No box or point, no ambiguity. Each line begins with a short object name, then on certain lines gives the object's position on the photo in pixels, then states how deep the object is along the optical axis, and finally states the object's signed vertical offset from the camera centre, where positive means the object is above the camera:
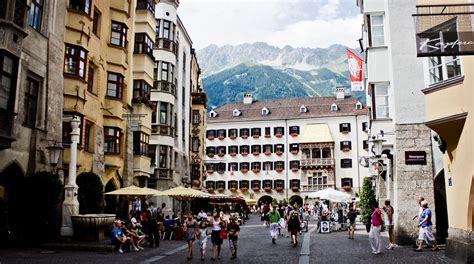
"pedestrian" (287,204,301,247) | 22.17 -1.46
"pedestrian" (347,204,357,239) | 25.33 -1.22
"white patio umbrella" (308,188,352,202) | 33.12 +0.08
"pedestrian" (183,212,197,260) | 17.75 -1.56
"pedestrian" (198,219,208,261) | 17.62 -1.53
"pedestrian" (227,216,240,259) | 17.61 -1.47
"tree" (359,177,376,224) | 32.78 -0.11
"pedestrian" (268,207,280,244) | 23.95 -1.36
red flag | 31.83 +8.54
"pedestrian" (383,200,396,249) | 19.25 -1.01
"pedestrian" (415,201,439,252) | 17.22 -1.13
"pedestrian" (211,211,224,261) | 17.41 -1.42
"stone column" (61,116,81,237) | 20.62 +0.03
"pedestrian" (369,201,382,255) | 17.80 -1.39
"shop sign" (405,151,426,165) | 20.78 +1.71
